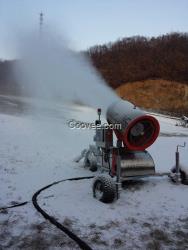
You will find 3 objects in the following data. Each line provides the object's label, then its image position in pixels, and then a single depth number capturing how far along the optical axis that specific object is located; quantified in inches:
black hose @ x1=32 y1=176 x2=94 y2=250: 112.0
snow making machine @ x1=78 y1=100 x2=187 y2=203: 178.8
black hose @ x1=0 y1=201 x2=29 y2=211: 147.6
